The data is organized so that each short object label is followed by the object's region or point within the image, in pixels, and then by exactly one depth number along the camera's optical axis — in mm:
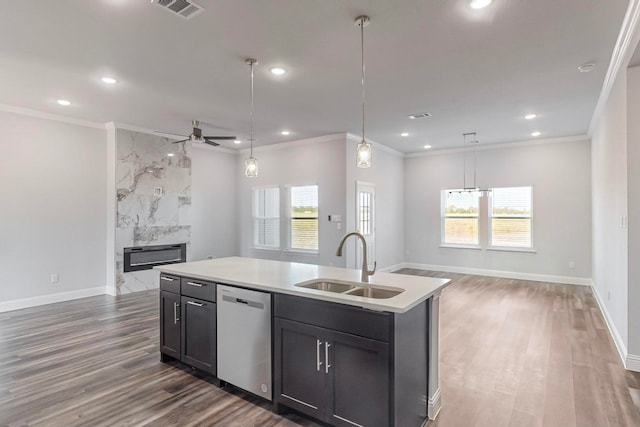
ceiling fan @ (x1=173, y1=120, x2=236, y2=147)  5009
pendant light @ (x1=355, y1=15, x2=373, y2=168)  2993
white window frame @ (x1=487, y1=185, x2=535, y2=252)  7320
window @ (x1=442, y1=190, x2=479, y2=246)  8008
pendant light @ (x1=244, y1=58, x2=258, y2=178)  3732
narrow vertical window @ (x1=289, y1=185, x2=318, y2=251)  7242
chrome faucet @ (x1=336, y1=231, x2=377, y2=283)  2601
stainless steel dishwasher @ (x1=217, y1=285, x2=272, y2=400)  2555
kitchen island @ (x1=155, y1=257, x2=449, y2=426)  2020
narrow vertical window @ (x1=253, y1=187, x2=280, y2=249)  7848
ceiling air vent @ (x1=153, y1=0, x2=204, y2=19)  2477
